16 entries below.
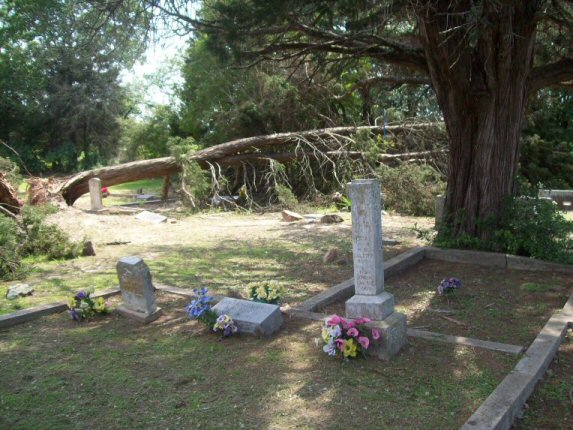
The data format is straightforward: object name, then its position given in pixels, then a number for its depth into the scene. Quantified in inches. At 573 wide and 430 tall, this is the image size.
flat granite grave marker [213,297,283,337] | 191.2
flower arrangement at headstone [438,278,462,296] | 227.6
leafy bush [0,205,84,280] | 363.3
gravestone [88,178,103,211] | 607.2
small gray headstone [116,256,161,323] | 217.0
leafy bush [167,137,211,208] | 604.7
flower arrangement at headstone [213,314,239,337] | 190.5
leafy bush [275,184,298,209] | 597.7
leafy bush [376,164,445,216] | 538.7
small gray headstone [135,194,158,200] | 849.2
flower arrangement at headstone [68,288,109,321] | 221.6
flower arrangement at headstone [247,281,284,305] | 211.5
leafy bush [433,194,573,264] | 274.7
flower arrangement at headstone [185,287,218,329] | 195.9
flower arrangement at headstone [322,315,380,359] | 162.2
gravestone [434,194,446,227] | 397.4
